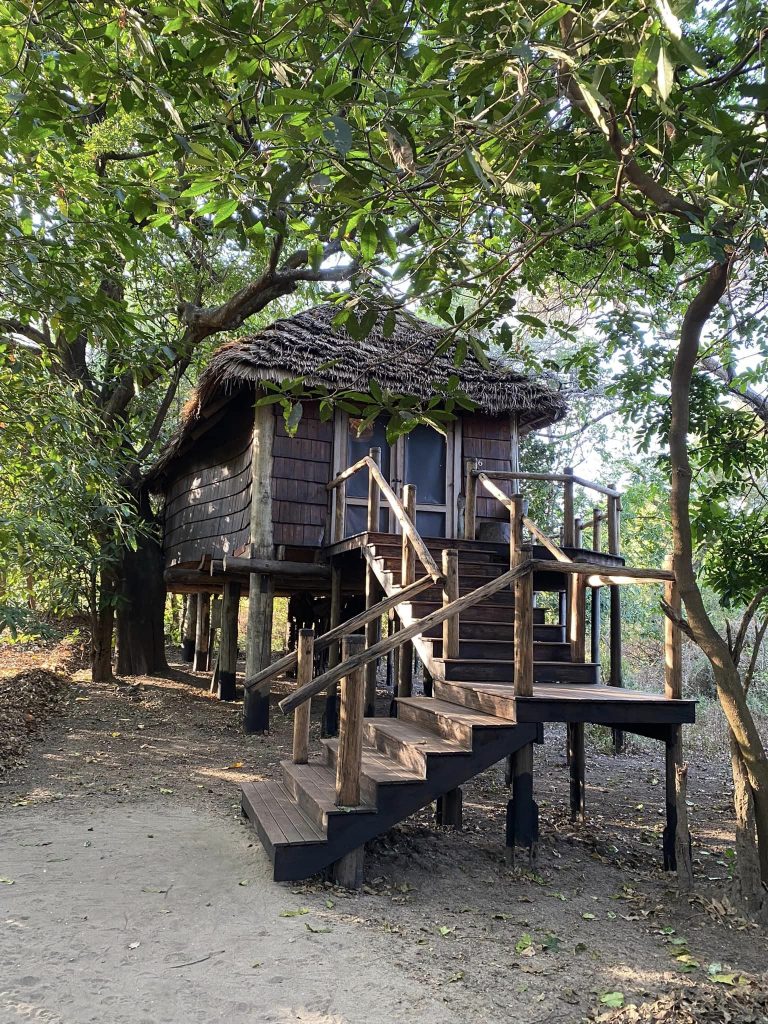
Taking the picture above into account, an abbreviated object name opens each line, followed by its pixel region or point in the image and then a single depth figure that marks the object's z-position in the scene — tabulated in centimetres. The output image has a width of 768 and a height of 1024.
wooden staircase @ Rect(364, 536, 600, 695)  677
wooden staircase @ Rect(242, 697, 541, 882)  471
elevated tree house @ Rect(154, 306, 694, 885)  506
